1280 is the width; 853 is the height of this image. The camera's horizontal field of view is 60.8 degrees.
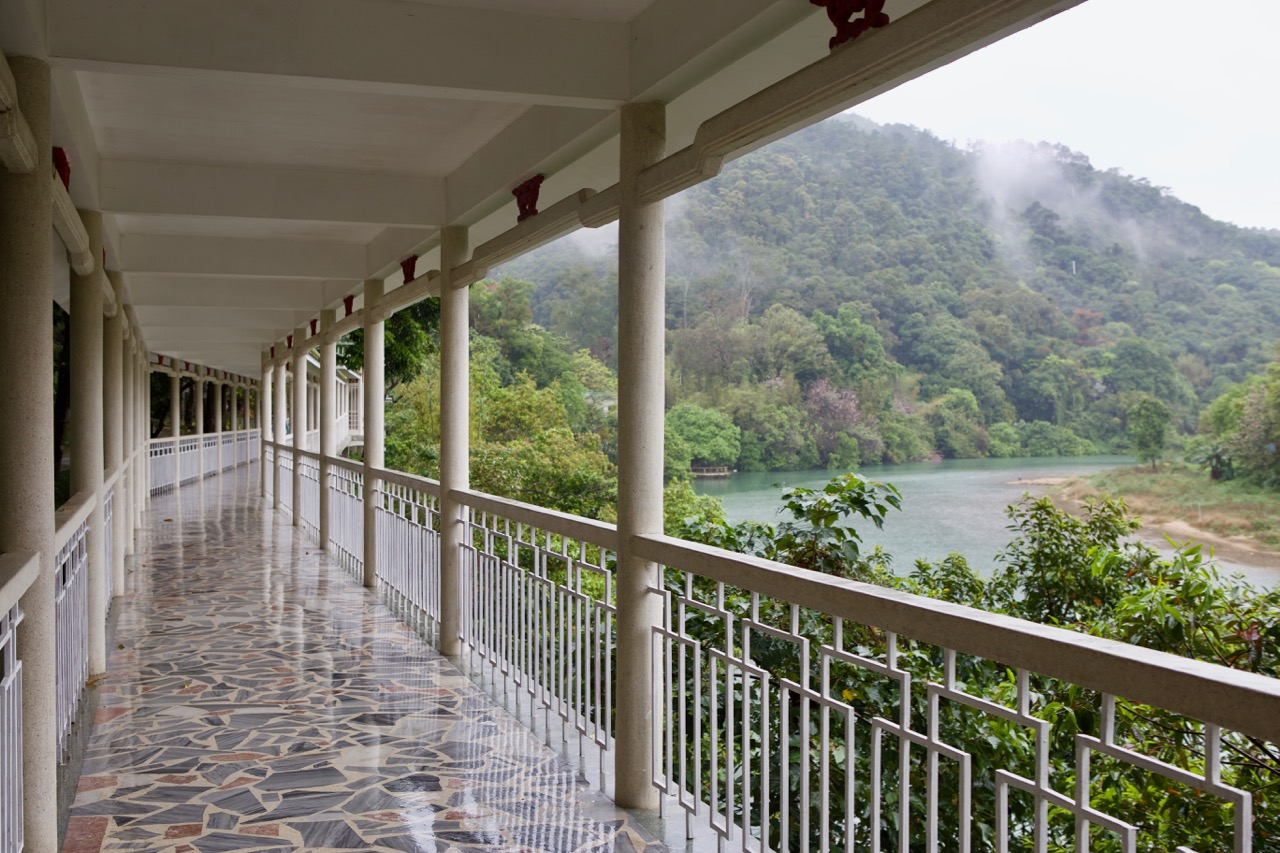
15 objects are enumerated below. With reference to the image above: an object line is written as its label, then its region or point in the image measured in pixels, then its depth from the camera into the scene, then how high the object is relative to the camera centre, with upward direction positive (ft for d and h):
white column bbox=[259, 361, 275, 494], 62.06 +0.97
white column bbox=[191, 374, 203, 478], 77.79 -0.07
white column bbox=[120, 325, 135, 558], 34.65 -0.84
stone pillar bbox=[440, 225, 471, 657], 21.63 -0.21
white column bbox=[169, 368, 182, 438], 65.92 +0.63
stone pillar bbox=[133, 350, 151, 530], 48.42 -1.06
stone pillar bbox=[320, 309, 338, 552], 36.58 +0.11
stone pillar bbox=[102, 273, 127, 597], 24.59 -0.22
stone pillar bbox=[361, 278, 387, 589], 29.30 -0.07
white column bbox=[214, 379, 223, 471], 84.99 -0.32
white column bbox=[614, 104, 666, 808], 13.01 -0.28
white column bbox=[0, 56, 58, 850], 11.19 +0.07
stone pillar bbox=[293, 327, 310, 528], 44.45 -0.03
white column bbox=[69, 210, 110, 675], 18.93 -0.16
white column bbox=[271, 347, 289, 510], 54.49 +0.17
